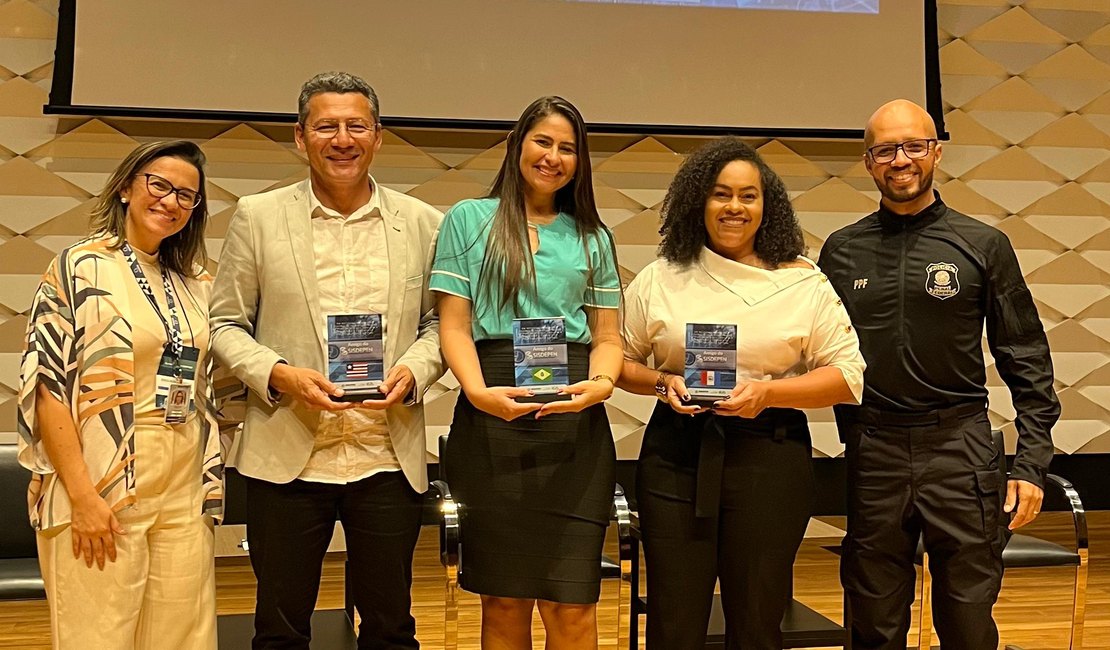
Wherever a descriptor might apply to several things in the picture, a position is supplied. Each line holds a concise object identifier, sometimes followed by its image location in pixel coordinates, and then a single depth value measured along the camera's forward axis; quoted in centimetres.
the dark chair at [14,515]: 309
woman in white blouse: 234
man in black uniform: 256
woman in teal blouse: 229
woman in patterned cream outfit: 210
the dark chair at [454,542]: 243
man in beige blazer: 228
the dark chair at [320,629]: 264
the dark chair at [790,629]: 272
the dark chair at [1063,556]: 307
